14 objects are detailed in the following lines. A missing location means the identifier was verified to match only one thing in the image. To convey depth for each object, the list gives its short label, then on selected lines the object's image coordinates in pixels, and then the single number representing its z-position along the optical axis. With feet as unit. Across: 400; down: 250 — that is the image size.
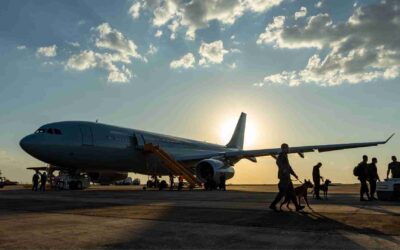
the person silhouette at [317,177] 55.67
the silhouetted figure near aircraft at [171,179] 97.52
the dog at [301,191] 35.63
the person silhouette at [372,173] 53.44
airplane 80.69
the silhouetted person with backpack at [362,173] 52.85
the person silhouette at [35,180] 96.58
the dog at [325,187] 56.59
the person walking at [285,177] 34.09
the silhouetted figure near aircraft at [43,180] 90.58
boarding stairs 96.89
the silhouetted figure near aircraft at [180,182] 93.73
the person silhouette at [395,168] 54.49
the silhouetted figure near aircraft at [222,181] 92.01
